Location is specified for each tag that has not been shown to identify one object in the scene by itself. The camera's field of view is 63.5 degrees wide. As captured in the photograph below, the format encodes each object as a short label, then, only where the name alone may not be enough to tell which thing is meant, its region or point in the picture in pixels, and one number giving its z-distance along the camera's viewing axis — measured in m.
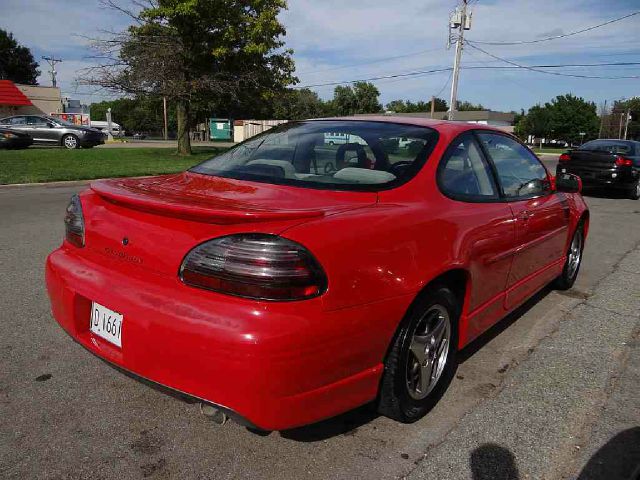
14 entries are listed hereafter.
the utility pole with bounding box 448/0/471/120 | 28.45
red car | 1.85
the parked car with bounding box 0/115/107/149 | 21.66
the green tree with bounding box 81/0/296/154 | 18.33
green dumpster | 50.50
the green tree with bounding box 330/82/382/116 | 74.38
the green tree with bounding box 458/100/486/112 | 104.71
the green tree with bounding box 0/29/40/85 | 62.16
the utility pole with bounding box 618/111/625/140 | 90.62
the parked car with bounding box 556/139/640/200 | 11.87
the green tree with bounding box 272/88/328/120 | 68.78
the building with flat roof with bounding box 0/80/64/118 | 42.25
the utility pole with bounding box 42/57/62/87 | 63.12
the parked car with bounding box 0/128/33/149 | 19.91
